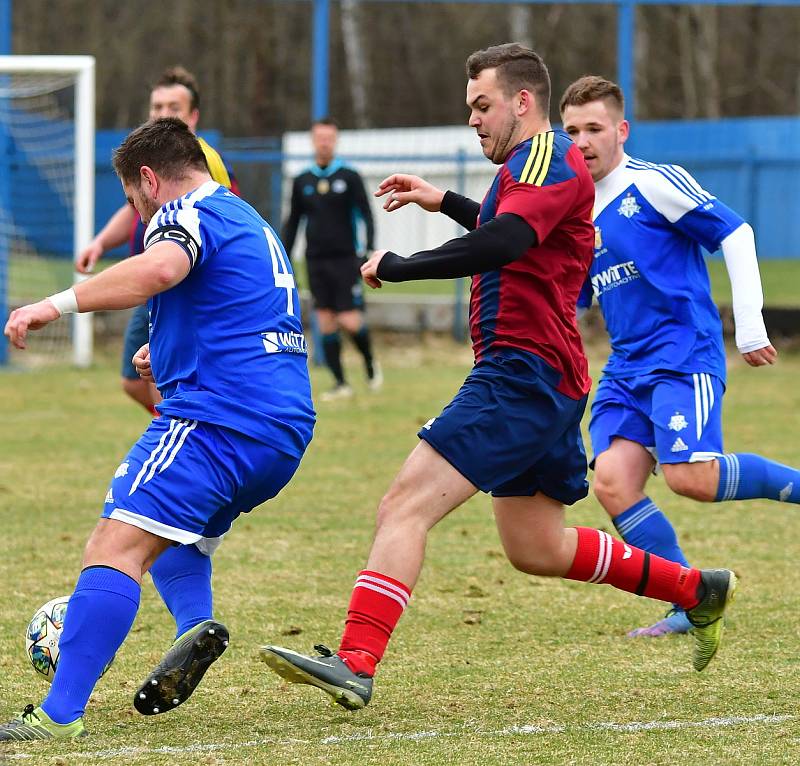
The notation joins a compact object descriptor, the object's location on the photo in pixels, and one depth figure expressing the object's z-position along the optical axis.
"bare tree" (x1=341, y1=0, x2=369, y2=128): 65.12
